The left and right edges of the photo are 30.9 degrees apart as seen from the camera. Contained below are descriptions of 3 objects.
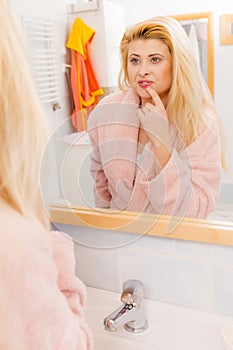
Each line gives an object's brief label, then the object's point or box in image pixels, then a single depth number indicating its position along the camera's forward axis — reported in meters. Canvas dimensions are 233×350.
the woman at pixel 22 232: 0.59
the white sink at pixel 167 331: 1.03
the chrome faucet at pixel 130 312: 1.01
